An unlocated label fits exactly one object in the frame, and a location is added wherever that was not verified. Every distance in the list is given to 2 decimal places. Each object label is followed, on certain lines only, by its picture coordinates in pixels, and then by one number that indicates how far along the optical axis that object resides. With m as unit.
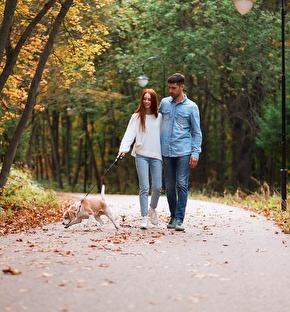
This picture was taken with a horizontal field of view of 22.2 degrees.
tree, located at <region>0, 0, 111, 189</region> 14.55
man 11.80
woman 11.89
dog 12.05
